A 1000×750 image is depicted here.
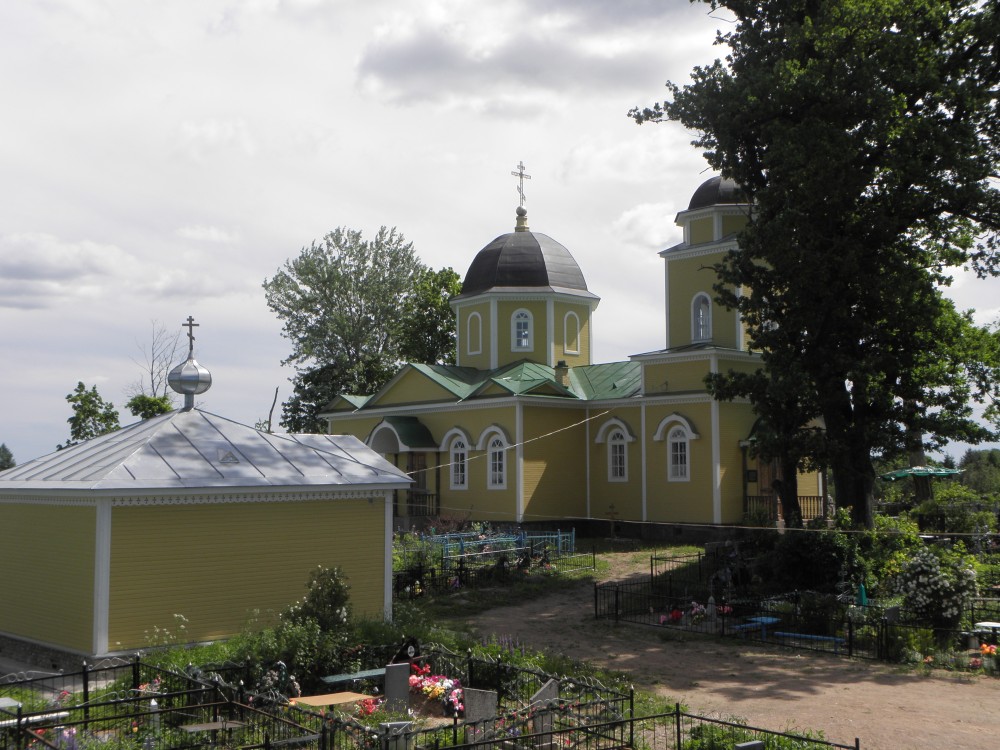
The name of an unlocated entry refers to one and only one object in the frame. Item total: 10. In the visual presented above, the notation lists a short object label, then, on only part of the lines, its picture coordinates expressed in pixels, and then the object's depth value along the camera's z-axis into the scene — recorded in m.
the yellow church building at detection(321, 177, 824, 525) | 28.06
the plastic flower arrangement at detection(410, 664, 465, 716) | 11.63
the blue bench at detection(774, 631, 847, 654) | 15.88
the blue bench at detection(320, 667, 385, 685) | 12.49
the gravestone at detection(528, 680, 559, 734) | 10.21
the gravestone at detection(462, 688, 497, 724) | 11.00
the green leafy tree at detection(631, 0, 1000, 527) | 18.69
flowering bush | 16.02
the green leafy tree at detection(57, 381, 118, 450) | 34.12
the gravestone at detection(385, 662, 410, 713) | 11.79
